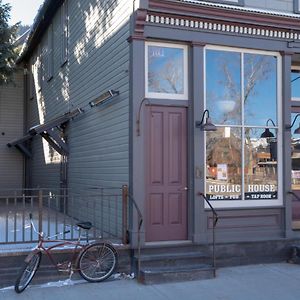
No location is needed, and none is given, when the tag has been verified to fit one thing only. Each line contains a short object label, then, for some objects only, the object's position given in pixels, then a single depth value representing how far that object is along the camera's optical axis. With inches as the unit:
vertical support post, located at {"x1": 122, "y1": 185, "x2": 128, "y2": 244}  257.5
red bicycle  232.8
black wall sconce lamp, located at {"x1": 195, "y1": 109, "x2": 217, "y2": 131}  262.7
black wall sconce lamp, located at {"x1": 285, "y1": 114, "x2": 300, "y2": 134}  294.2
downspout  618.4
